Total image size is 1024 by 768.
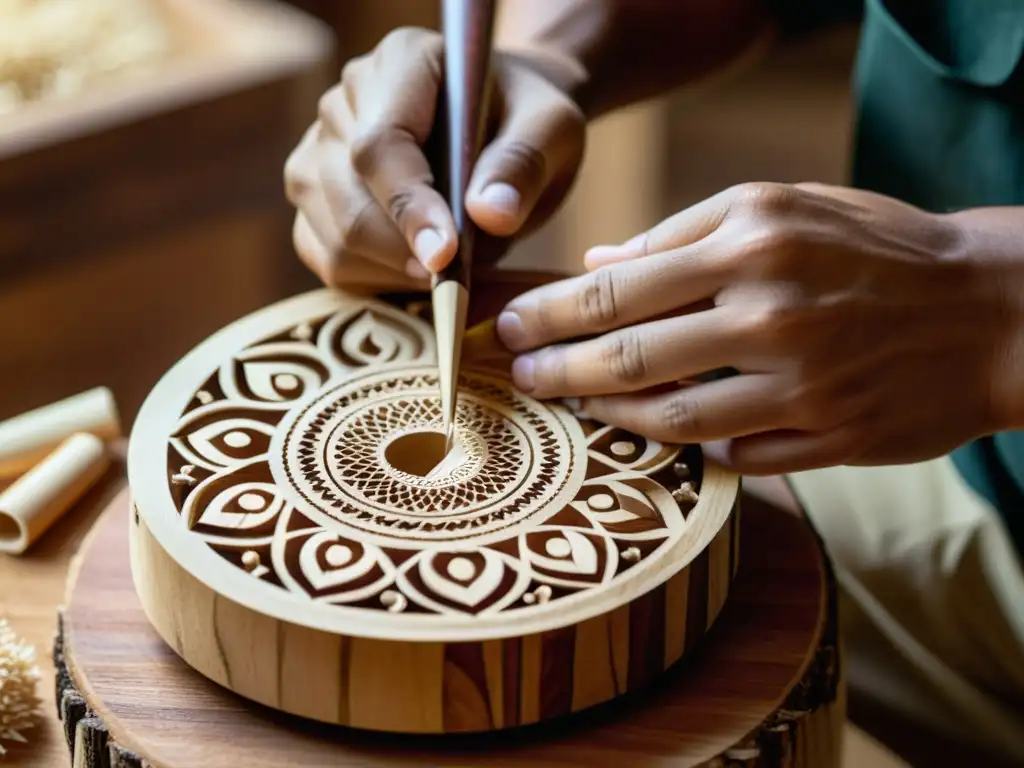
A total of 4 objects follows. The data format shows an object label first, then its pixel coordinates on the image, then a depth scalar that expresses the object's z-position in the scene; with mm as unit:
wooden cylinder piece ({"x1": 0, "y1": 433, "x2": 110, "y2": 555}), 1004
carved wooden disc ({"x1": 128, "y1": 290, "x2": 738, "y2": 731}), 706
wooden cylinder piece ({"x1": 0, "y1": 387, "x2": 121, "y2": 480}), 1068
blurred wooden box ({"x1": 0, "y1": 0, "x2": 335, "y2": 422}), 1798
